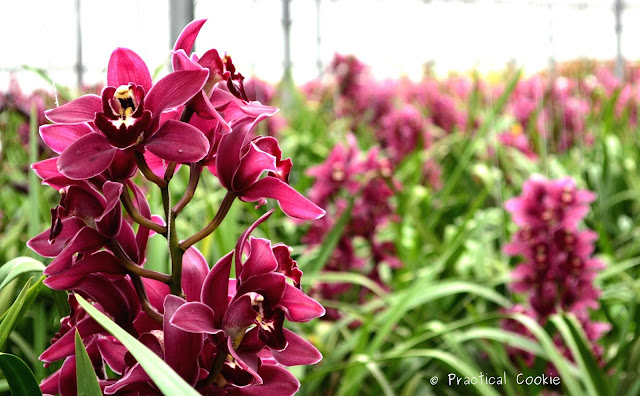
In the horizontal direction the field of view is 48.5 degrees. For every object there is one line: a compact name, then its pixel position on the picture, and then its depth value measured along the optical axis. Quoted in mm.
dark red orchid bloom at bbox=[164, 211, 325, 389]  535
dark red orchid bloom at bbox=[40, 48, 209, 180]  513
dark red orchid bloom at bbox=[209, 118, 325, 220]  570
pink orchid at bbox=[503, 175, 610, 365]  1435
